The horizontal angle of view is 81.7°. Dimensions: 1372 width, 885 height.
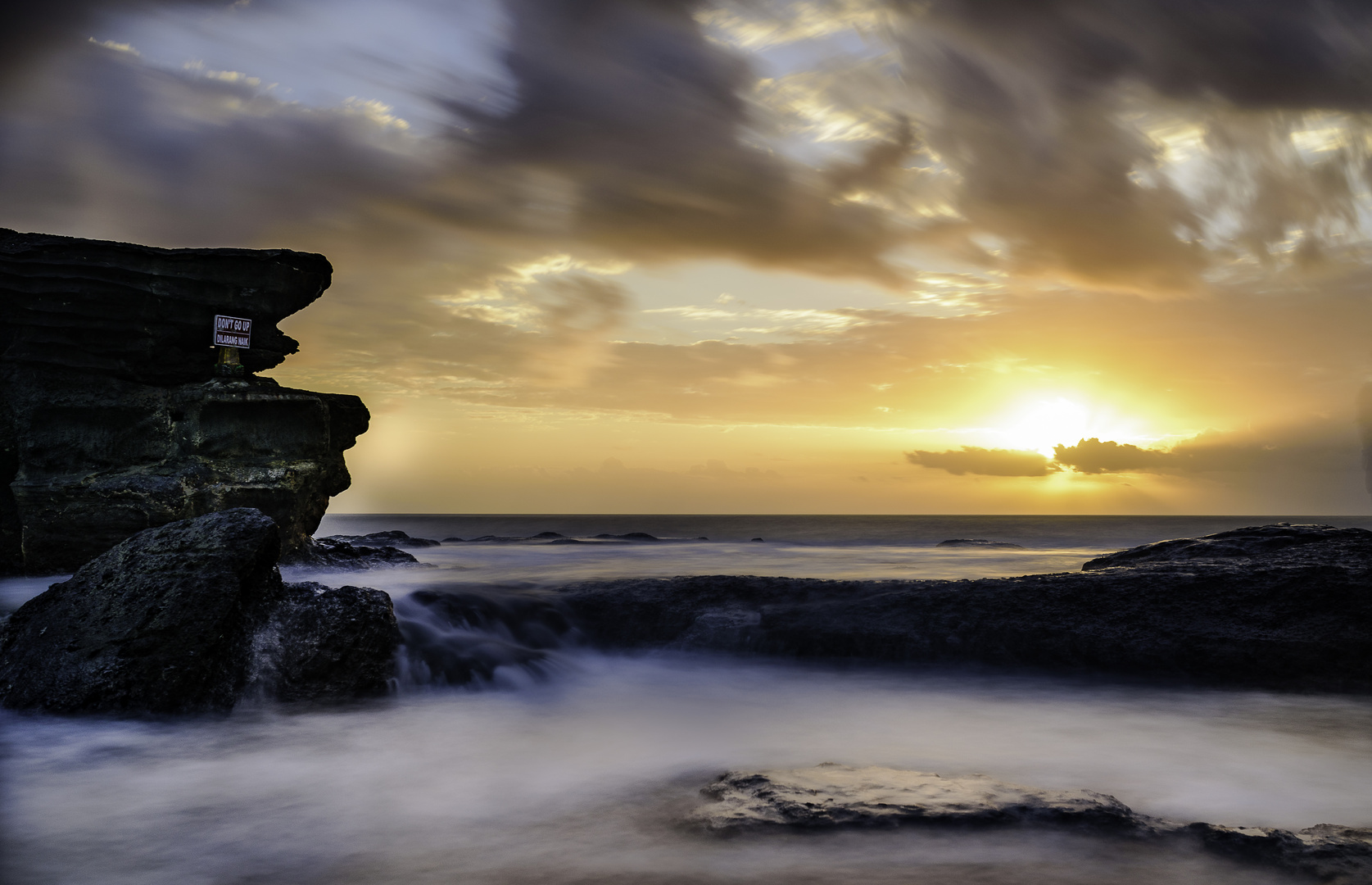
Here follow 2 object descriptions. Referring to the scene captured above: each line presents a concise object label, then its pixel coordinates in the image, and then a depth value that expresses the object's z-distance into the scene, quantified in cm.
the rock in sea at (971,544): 3027
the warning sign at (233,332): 1468
